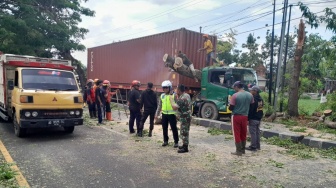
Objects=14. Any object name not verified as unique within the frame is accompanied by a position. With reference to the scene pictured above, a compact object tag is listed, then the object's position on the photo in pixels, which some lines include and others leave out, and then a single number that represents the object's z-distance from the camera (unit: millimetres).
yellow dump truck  6871
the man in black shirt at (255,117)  6855
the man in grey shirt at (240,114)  6258
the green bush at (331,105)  10600
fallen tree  11796
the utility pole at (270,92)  14367
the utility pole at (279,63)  12375
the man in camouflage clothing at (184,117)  6477
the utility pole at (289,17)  13430
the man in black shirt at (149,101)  7750
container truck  10695
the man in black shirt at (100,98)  10000
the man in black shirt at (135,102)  8297
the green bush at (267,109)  12898
